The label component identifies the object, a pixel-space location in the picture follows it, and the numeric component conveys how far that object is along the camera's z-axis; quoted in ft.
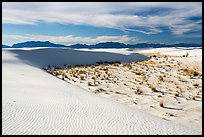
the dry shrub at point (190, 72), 58.84
